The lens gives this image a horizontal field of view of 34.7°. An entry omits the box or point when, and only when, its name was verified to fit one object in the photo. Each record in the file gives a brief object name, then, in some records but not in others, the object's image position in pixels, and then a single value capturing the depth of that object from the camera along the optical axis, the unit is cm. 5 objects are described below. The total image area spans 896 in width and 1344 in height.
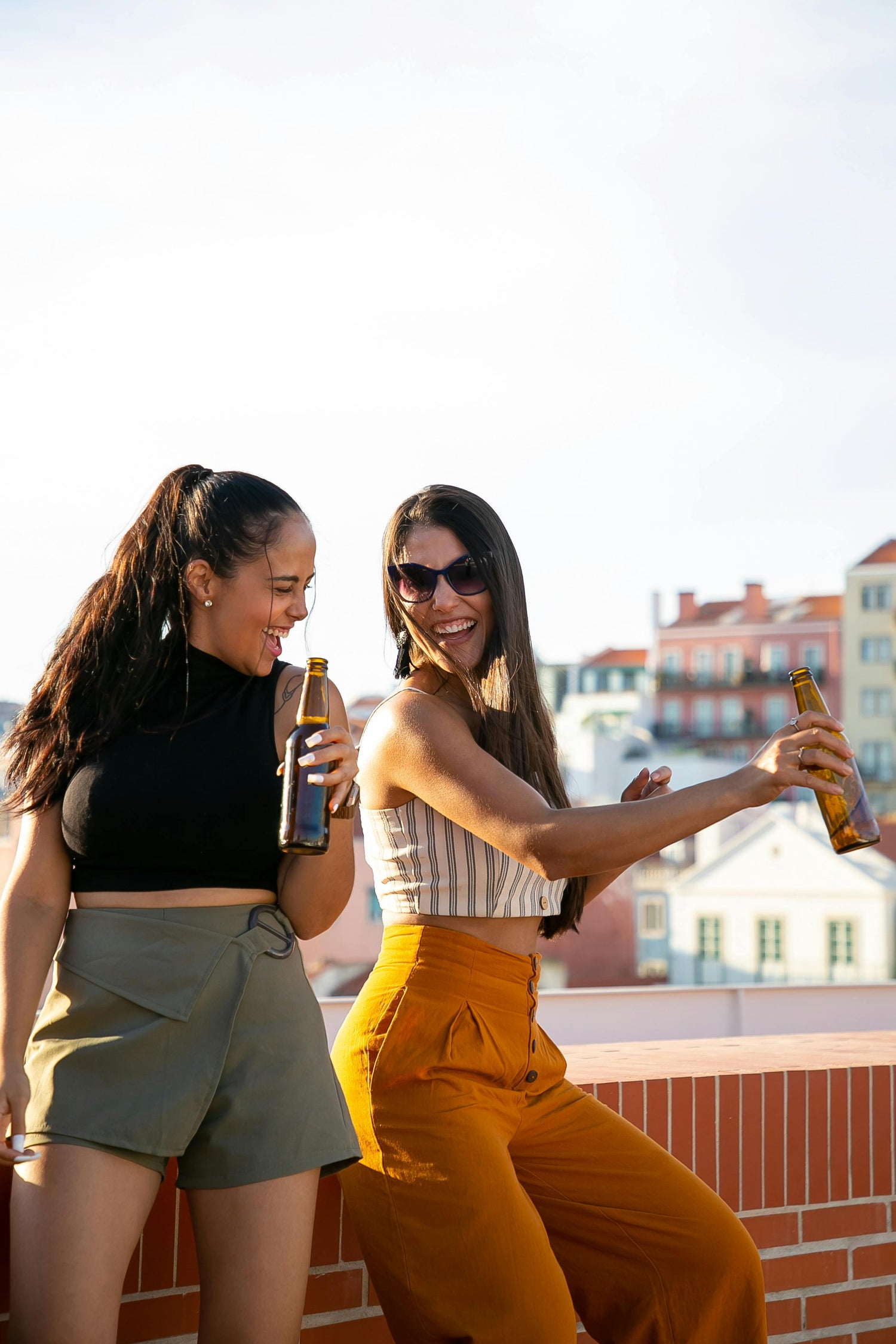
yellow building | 7638
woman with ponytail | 211
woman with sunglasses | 230
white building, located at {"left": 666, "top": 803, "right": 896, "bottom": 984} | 6225
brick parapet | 318
